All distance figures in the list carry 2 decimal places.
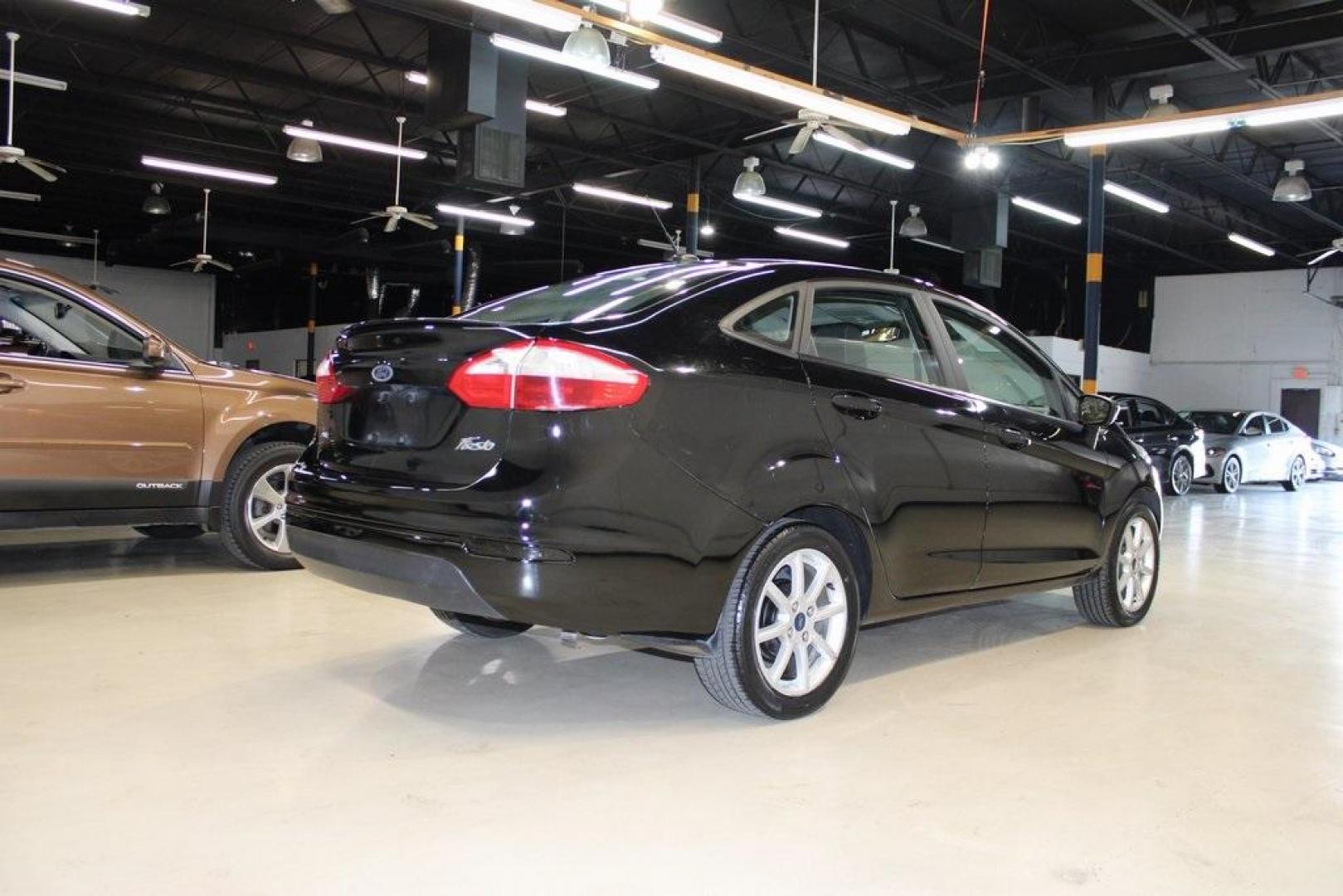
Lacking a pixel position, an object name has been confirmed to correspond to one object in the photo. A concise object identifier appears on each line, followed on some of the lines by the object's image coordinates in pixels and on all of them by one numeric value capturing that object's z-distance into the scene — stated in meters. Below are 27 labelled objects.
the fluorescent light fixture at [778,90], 7.45
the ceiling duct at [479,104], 10.91
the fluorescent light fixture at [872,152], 10.40
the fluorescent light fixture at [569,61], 7.94
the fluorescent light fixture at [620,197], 16.61
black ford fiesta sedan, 2.47
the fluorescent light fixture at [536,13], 6.59
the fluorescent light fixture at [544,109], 12.98
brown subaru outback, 4.42
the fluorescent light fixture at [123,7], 8.39
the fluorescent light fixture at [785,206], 15.13
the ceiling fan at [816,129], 9.16
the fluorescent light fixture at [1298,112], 7.16
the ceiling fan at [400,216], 13.94
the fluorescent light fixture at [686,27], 7.71
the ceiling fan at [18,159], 11.36
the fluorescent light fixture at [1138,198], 13.91
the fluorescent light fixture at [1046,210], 15.72
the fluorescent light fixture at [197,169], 14.64
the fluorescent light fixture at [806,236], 21.45
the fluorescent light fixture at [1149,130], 7.91
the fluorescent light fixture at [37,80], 10.25
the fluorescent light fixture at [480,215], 16.20
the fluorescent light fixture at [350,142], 12.59
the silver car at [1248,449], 13.87
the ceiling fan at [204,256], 19.95
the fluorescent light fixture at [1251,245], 18.48
